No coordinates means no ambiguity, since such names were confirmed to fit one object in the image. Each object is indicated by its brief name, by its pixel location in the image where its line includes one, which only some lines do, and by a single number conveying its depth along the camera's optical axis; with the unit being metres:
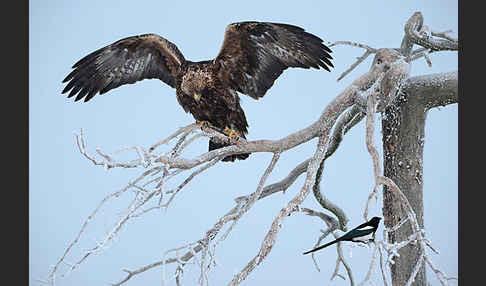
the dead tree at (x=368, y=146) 29.00
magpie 28.59
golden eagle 29.58
